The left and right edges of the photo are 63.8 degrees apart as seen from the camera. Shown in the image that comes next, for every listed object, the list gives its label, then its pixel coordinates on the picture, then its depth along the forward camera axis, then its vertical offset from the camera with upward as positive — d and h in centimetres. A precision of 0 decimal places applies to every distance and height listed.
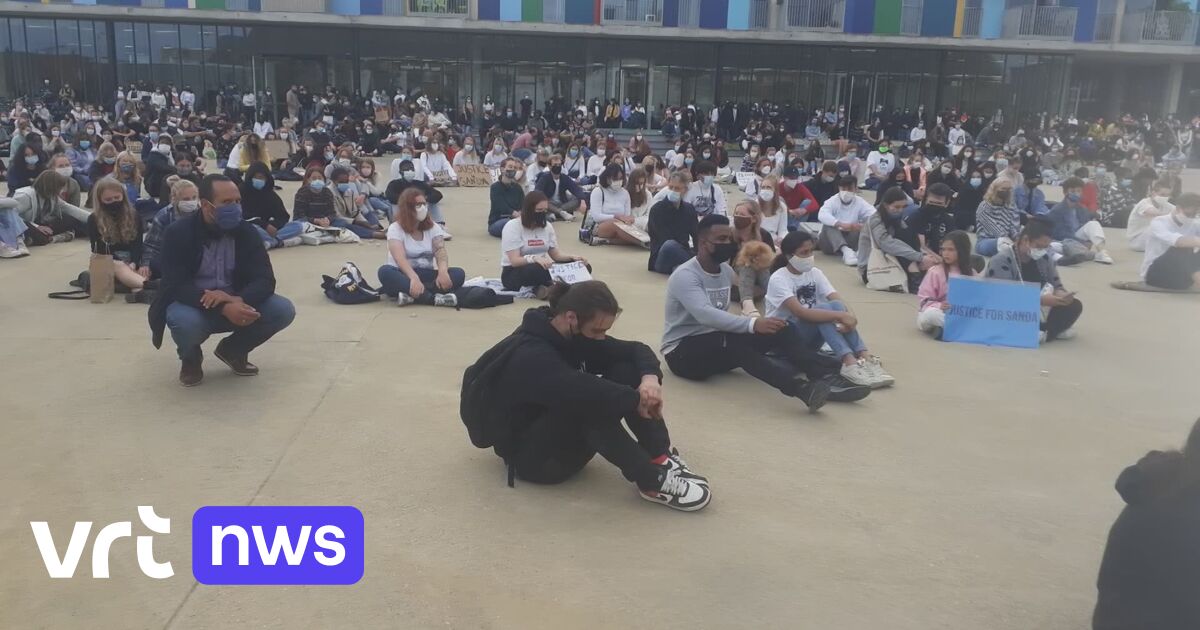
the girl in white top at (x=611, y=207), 1279 -170
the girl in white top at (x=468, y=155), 2072 -178
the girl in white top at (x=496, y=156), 2147 -182
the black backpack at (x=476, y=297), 886 -202
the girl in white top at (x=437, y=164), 2002 -190
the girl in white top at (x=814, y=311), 676 -156
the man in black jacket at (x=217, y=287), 608 -141
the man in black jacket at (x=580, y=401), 438 -145
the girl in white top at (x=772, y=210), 1155 -148
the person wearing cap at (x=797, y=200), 1296 -155
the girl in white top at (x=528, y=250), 934 -167
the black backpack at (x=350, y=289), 890 -201
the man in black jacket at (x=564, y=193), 1565 -188
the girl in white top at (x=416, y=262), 882 -175
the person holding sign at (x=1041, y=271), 840 -152
